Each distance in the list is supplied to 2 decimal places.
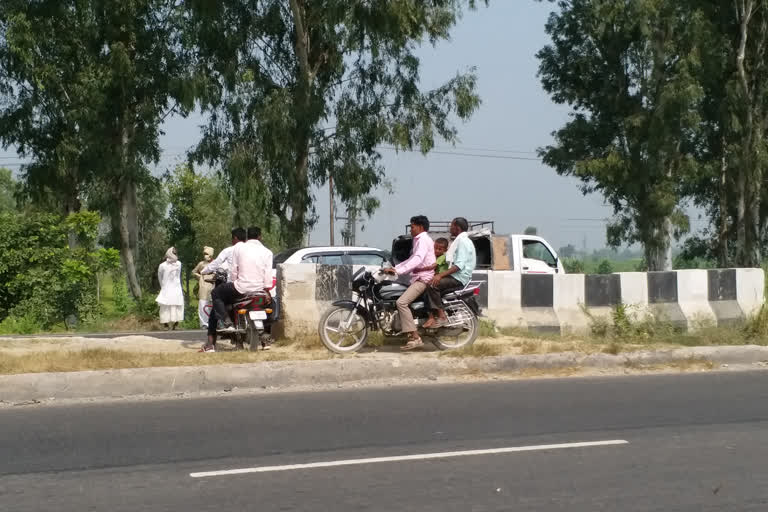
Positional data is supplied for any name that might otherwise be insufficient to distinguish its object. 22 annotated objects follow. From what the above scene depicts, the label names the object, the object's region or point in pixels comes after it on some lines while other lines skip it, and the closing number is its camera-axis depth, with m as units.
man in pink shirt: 11.72
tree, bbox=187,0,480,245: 29.30
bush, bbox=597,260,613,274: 54.13
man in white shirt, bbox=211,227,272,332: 12.03
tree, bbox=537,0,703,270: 40.47
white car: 17.48
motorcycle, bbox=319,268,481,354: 11.72
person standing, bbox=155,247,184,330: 21.17
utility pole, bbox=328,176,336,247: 30.58
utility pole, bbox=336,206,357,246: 32.62
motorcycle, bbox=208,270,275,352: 12.05
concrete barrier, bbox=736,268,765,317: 14.97
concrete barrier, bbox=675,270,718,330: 14.45
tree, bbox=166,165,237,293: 57.50
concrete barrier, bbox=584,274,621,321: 14.16
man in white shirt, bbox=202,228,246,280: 12.88
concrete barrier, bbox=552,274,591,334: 14.05
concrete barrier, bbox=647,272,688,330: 14.29
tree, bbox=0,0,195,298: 32.88
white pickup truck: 19.00
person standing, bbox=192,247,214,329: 16.80
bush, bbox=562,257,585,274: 39.38
